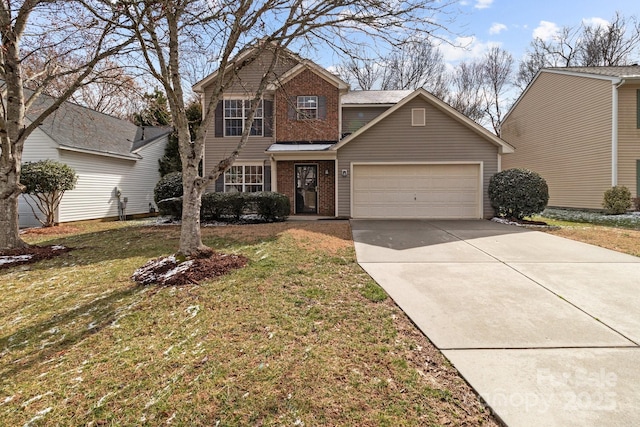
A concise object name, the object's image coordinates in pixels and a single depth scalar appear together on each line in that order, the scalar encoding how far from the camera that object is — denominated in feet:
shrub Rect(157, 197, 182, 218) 40.19
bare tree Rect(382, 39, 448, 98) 87.23
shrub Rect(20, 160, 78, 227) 37.04
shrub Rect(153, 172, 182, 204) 40.37
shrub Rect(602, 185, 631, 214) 45.37
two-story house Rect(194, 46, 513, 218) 41.83
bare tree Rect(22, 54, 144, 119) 27.55
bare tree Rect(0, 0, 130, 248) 22.86
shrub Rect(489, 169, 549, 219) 37.63
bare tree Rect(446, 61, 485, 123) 104.32
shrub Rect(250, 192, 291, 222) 39.09
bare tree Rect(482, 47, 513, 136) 103.19
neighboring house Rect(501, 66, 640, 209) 47.78
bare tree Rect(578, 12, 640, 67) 85.61
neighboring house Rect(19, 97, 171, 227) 42.35
